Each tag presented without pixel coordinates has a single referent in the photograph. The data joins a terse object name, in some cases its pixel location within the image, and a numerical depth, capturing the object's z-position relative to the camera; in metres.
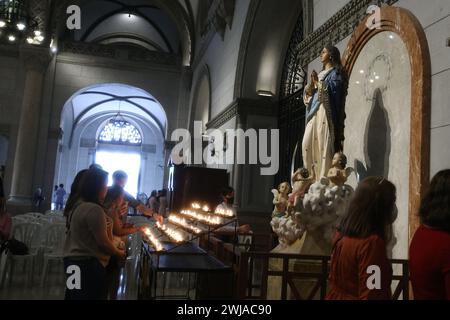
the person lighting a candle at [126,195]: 4.52
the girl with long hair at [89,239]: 3.19
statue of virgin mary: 4.68
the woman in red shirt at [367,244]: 2.00
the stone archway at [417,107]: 3.98
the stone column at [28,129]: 15.59
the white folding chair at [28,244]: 6.70
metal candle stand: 4.10
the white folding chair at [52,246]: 6.73
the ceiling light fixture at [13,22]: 10.67
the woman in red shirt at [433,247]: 1.88
